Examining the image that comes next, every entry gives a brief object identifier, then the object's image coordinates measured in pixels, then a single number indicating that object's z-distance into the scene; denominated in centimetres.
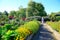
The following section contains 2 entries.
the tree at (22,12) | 2086
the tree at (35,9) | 1985
